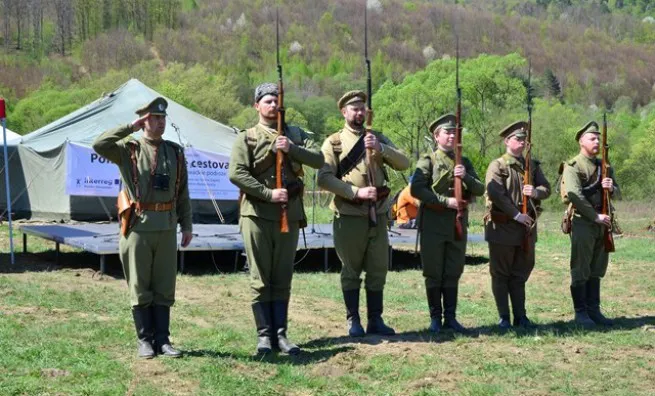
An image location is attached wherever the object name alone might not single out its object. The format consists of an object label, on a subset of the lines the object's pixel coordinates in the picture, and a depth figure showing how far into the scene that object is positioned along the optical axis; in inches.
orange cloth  691.0
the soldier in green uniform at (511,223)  308.7
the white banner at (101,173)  743.7
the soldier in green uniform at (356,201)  282.7
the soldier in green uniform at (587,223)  323.0
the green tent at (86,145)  759.7
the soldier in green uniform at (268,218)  263.0
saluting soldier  252.5
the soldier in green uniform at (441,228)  302.2
